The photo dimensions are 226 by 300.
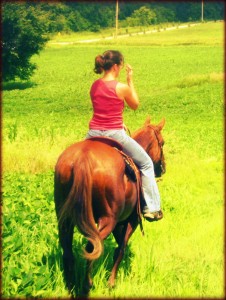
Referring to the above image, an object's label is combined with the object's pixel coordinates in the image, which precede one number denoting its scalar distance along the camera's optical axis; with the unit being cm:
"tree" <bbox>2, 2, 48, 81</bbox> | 3684
